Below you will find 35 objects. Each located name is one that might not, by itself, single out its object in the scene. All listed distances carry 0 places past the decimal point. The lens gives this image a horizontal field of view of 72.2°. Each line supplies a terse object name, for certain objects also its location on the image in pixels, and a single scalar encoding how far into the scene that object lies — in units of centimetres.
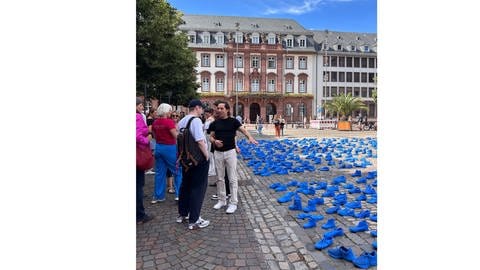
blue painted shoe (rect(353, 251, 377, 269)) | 321
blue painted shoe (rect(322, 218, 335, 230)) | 433
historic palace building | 5219
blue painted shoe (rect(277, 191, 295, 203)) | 581
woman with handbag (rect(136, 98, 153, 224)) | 437
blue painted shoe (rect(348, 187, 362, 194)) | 649
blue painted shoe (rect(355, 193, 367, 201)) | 588
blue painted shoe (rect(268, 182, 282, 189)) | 701
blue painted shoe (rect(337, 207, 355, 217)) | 494
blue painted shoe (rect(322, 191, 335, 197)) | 623
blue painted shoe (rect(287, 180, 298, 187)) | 723
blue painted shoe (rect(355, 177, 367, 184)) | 740
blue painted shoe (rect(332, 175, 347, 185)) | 735
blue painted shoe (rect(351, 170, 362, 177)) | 825
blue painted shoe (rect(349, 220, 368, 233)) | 422
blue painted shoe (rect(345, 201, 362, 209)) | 534
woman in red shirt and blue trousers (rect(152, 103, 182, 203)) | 538
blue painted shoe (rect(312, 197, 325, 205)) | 562
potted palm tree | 3206
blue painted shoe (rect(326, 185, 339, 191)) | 653
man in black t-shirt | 509
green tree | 1214
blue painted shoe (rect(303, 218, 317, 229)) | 440
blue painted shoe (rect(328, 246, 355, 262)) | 338
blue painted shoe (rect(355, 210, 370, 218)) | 481
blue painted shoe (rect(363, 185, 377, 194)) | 631
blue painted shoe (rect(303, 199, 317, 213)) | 515
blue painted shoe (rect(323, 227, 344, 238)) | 393
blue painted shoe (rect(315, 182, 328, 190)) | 692
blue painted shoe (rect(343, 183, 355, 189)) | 683
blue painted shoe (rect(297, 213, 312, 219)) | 479
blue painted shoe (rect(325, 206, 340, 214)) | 510
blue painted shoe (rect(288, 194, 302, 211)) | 527
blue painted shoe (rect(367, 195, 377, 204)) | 567
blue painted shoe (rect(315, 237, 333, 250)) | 368
